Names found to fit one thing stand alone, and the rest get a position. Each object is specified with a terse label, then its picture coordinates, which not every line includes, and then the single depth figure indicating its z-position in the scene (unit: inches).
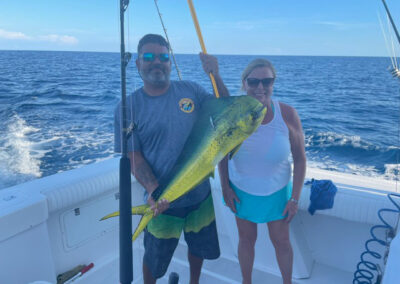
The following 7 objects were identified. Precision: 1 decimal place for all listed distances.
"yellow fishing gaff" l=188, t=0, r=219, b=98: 65.9
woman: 73.2
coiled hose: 76.3
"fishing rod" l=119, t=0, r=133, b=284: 53.5
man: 70.4
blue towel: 86.6
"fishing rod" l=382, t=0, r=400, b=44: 75.4
